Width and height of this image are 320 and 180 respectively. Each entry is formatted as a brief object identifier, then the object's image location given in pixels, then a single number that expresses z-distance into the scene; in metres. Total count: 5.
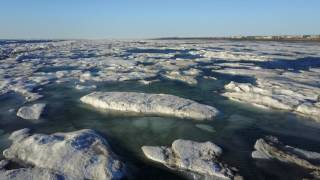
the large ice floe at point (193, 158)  3.20
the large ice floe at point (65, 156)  3.13
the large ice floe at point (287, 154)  3.34
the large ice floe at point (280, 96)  5.22
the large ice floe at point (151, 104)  5.01
